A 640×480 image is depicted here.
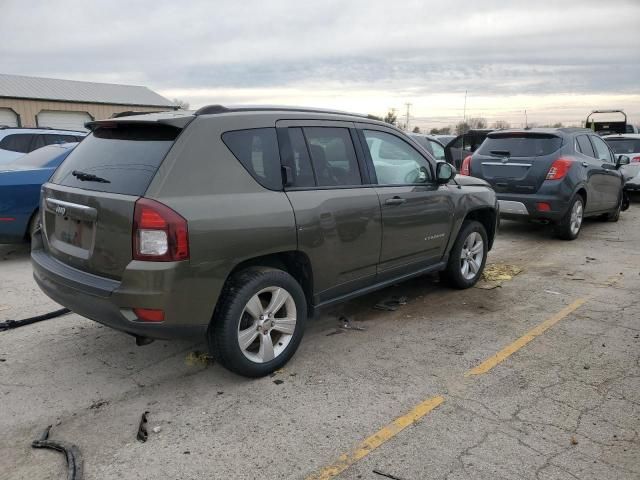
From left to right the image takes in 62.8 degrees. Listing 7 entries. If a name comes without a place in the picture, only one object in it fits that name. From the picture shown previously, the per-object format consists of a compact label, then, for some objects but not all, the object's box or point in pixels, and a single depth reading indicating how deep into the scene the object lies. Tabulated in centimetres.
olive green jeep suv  310
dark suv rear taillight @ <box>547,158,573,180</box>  802
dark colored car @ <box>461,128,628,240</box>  805
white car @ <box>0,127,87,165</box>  1009
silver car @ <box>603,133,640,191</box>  1300
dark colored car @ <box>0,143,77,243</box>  644
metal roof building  2920
